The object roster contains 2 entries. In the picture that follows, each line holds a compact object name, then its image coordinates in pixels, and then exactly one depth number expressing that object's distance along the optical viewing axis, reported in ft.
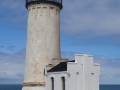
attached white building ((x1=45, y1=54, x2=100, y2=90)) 75.61
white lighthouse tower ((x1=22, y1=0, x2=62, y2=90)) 87.76
